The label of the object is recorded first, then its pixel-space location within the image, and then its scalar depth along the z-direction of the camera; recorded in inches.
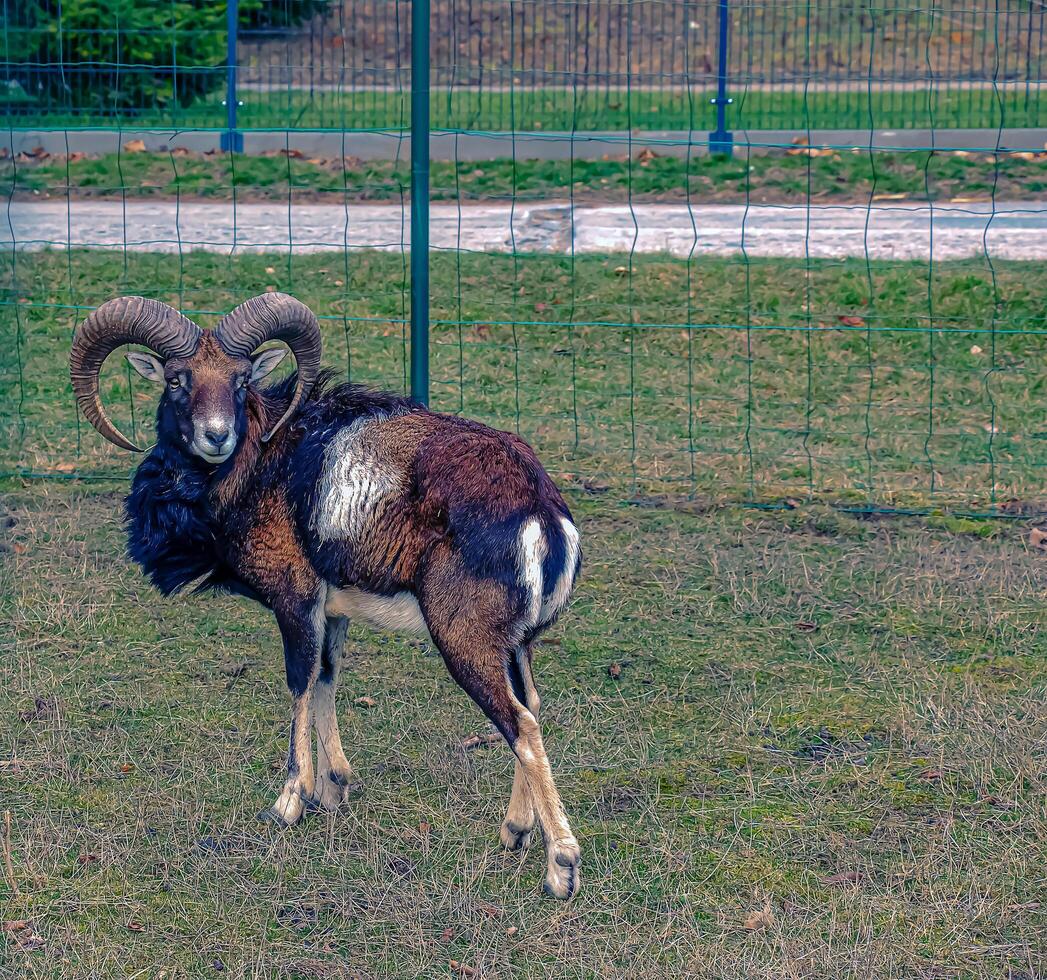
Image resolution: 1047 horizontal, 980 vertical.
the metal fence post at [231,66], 566.3
